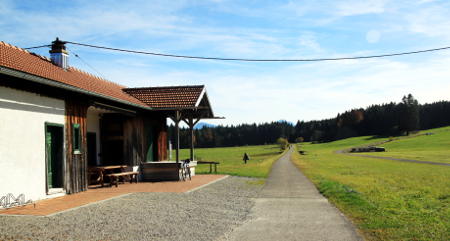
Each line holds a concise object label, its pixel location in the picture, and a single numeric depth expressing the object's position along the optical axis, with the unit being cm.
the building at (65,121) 1056
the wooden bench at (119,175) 1614
